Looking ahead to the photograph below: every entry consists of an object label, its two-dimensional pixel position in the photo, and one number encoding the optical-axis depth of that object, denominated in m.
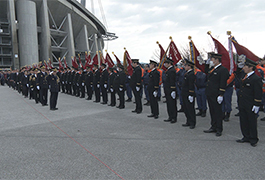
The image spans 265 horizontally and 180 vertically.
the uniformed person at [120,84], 10.23
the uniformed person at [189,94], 6.40
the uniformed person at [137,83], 8.93
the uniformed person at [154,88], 7.79
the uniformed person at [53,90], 10.12
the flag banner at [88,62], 14.12
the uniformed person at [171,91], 7.07
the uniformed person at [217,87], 5.43
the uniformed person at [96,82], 12.16
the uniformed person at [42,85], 11.20
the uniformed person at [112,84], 10.89
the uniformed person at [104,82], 11.46
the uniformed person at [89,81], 13.05
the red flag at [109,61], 12.50
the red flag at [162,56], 8.50
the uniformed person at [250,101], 4.67
